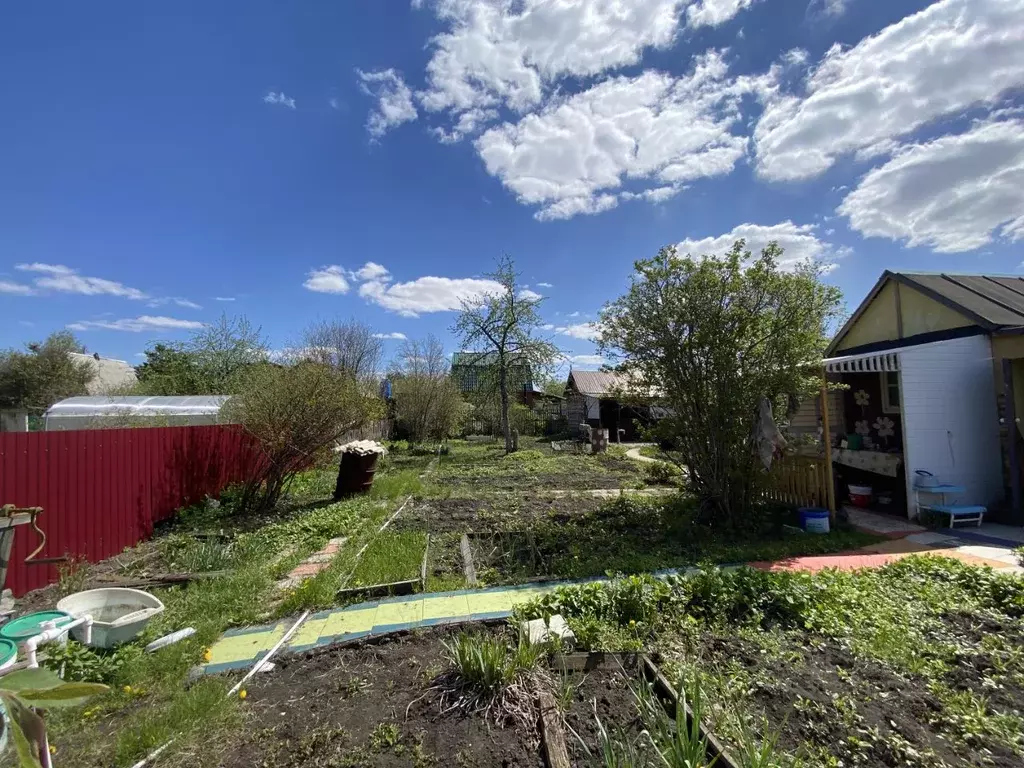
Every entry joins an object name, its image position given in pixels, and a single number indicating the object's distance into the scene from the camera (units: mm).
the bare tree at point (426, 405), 21328
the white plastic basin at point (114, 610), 3438
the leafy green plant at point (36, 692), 756
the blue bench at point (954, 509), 6414
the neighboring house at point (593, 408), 24859
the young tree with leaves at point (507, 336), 19766
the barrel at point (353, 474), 9430
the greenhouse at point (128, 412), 10469
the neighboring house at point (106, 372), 26703
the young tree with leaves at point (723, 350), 6434
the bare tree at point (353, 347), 26109
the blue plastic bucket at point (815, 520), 6484
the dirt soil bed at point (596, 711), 2402
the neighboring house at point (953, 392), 6988
